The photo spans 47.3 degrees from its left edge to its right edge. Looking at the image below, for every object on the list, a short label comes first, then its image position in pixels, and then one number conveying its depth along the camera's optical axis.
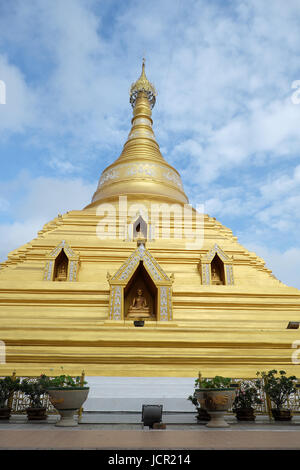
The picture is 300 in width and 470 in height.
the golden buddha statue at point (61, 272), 11.84
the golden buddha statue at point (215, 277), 12.01
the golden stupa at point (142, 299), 7.42
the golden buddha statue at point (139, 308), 9.99
